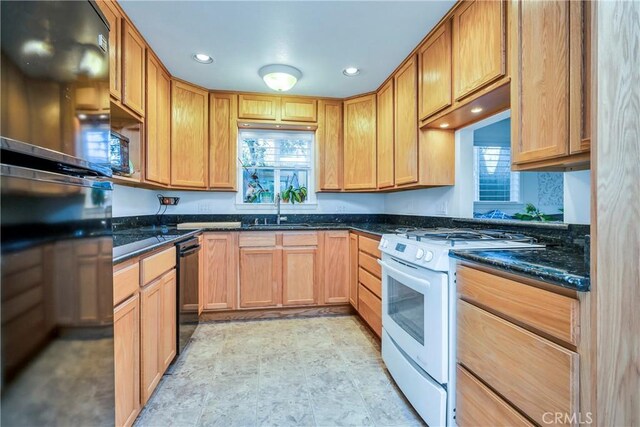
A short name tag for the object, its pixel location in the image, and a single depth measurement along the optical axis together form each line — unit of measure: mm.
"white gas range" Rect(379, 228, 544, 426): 1469
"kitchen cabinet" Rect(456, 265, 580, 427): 937
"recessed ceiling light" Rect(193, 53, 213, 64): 2584
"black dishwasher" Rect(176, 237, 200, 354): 2234
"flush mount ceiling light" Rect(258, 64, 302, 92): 2749
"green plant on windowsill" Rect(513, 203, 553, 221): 2314
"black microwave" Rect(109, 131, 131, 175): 2021
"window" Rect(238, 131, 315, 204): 3746
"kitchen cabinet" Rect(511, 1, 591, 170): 1088
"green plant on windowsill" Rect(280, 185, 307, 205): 3771
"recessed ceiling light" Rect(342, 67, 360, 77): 2850
